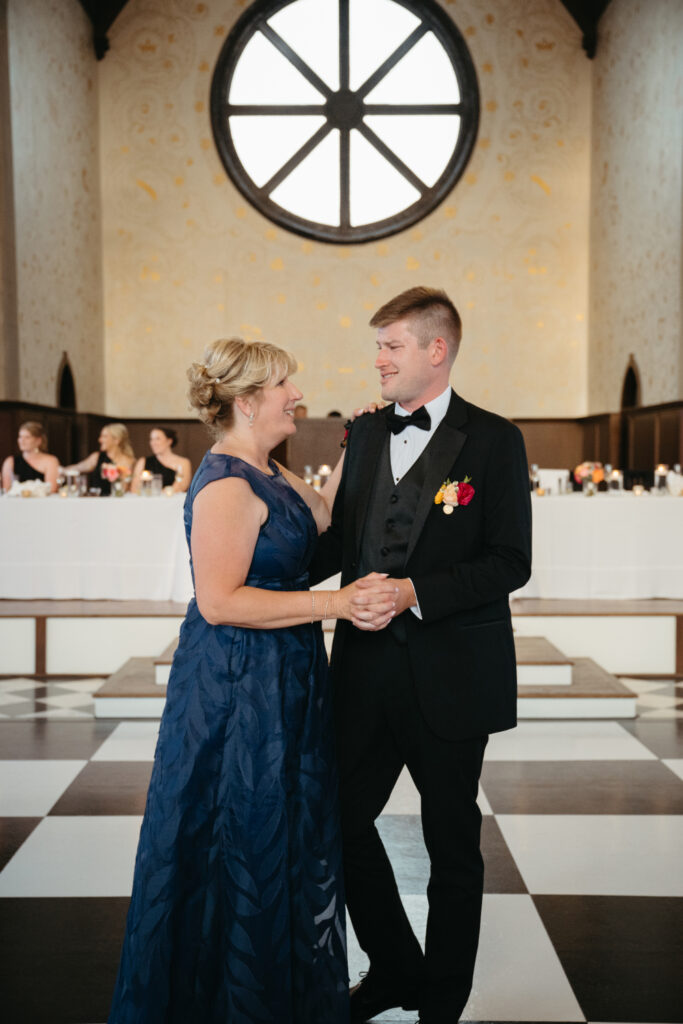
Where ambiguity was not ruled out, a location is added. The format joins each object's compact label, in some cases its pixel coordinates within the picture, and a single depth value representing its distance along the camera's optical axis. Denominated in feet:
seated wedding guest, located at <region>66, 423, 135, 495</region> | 25.32
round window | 41.50
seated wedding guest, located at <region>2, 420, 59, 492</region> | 24.03
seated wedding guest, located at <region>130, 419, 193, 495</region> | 24.98
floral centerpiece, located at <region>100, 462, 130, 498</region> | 20.48
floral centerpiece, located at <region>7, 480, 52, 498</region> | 20.43
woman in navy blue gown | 5.78
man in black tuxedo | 6.18
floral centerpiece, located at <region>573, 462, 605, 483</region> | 20.97
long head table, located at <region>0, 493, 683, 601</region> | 19.33
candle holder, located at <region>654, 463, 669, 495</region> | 21.41
